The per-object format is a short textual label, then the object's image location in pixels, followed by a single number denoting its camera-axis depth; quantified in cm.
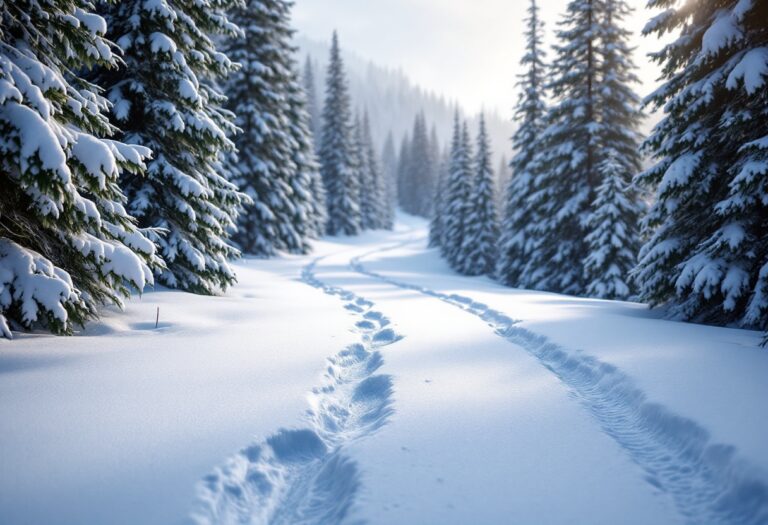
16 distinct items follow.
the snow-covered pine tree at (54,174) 465
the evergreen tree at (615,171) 1530
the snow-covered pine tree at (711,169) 753
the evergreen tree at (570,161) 1781
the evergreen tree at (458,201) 3194
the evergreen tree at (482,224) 2955
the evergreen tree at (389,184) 6370
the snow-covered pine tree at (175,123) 923
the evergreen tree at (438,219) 4257
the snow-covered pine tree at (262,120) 2166
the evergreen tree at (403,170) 8706
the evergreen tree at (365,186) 5269
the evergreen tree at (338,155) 4119
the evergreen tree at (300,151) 2592
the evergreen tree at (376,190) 5547
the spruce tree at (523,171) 2095
